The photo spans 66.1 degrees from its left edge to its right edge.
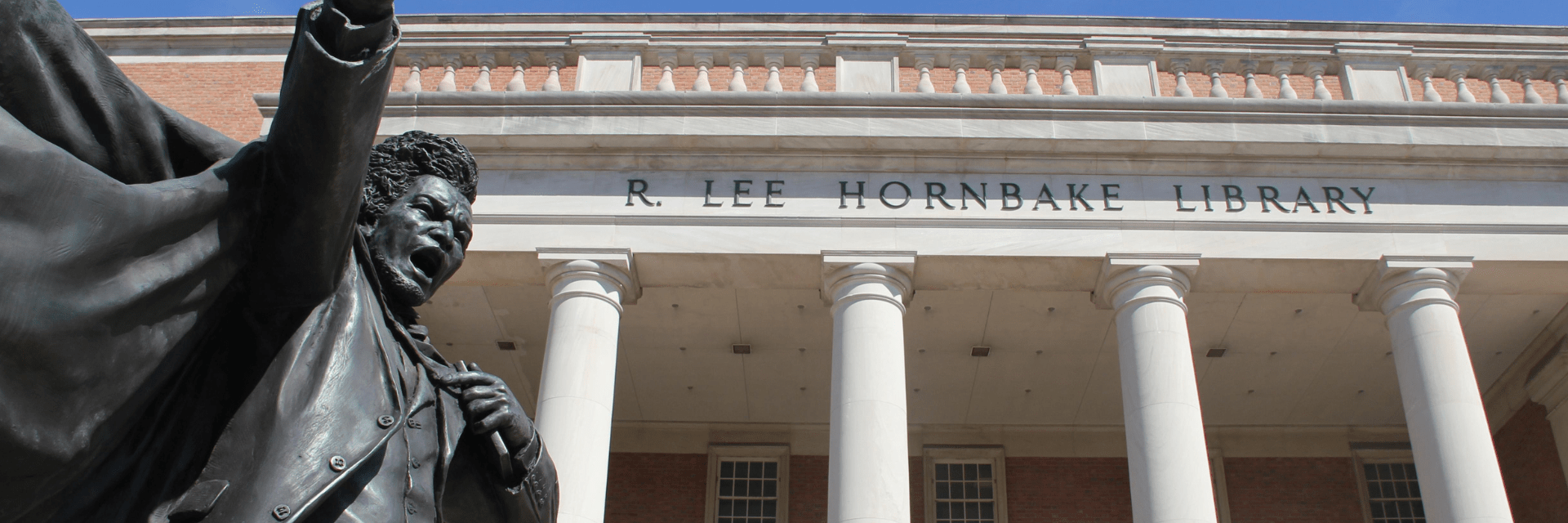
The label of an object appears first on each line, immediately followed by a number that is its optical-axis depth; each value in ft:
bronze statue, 5.27
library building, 49.42
